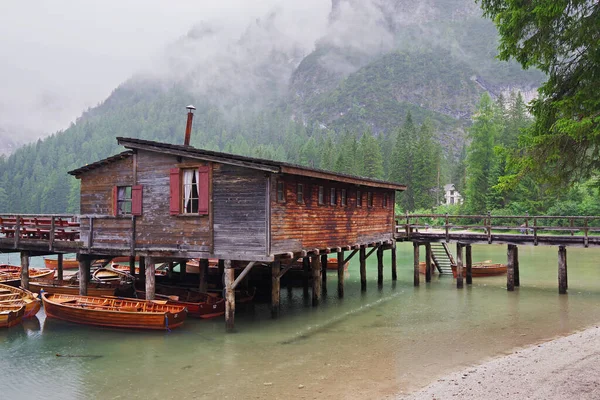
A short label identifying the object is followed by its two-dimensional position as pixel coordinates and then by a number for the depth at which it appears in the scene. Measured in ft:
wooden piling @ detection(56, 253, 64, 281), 89.57
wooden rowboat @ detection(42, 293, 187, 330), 59.00
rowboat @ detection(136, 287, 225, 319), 66.49
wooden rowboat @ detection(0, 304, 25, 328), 60.90
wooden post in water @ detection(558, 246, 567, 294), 84.69
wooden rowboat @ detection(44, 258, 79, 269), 133.39
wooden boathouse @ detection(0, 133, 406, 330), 59.00
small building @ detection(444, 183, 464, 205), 365.32
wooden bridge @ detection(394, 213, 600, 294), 83.92
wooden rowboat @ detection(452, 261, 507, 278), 108.17
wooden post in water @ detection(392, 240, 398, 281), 106.91
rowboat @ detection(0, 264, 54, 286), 85.71
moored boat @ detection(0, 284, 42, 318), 65.51
